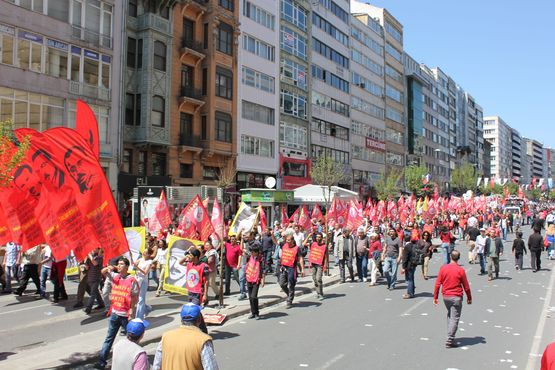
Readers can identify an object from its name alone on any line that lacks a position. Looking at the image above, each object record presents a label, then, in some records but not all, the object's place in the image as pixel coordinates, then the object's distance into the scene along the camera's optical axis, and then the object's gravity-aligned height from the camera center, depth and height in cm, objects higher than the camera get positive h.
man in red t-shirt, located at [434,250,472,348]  955 -159
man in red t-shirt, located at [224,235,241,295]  1485 -154
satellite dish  4048 +156
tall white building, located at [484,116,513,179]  18238 +2123
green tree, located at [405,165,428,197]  6919 +318
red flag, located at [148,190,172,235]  1958 -50
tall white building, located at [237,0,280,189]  4256 +863
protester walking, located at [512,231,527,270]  2064 -167
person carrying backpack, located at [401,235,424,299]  1482 -161
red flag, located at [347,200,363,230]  2544 -67
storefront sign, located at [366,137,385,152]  6656 +762
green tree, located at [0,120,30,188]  877 +74
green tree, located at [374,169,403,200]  5856 +176
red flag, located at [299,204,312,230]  2398 -71
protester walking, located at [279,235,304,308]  1320 -163
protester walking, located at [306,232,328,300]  1480 -162
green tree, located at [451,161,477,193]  10006 +503
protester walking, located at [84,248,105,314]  1261 -180
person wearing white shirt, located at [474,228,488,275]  1938 -142
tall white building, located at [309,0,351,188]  5375 +1288
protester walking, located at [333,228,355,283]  1834 -168
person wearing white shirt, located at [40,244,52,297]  1462 -178
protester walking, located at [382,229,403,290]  1638 -163
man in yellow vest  486 -137
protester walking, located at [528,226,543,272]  2027 -158
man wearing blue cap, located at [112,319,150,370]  526 -150
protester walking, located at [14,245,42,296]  1448 -183
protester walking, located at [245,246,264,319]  1217 -169
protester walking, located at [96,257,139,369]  850 -169
